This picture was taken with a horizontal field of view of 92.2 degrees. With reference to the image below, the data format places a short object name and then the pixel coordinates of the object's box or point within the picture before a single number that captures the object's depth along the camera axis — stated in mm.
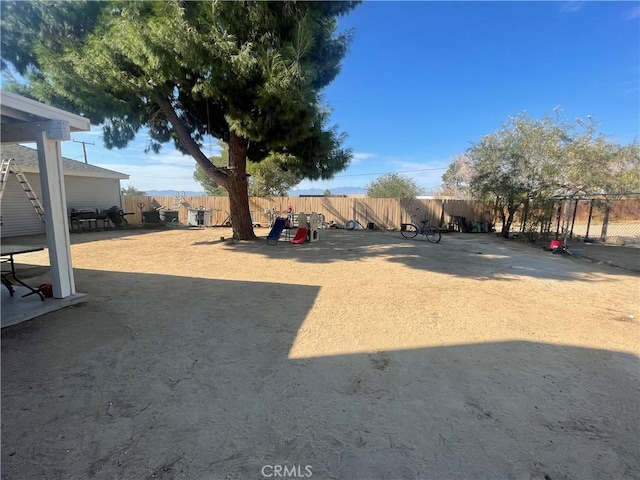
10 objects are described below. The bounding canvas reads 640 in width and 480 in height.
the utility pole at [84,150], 21906
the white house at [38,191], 11078
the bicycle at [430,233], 10932
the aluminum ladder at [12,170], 6587
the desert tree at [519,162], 12258
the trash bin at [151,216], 15408
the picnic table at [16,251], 3630
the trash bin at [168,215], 15268
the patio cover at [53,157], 3549
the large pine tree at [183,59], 6113
